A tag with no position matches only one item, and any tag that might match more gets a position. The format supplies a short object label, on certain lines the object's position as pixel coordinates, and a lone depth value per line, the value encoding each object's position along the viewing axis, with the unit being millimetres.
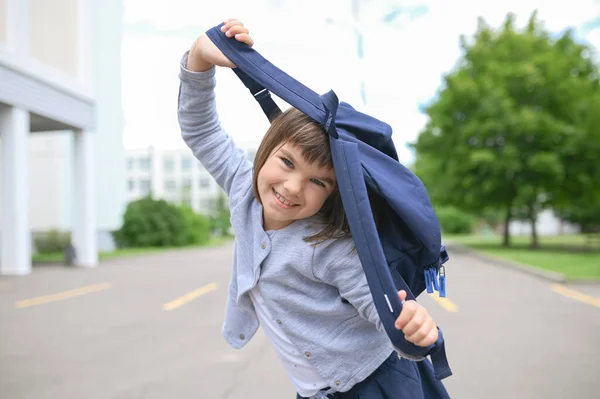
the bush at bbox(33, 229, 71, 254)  21703
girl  1695
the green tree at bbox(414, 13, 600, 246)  20250
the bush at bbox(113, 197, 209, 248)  26594
